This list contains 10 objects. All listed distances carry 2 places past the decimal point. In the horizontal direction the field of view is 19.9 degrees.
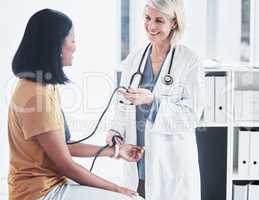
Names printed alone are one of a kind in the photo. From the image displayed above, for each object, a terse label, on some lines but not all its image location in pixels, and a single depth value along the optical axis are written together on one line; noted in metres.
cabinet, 4.51
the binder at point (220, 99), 4.48
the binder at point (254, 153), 4.57
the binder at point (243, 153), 4.58
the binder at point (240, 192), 4.63
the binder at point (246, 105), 4.52
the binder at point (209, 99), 4.47
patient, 3.81
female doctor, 4.23
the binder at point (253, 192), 4.63
